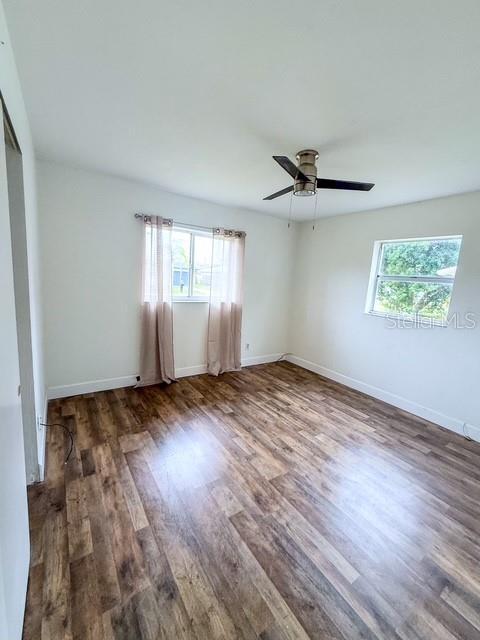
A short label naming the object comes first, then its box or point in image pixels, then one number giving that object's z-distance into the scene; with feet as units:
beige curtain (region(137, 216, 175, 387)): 10.39
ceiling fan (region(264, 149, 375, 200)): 6.24
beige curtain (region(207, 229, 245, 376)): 12.26
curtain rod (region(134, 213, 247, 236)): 10.11
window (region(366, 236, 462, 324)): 9.48
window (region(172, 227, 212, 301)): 11.49
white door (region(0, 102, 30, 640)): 2.79
